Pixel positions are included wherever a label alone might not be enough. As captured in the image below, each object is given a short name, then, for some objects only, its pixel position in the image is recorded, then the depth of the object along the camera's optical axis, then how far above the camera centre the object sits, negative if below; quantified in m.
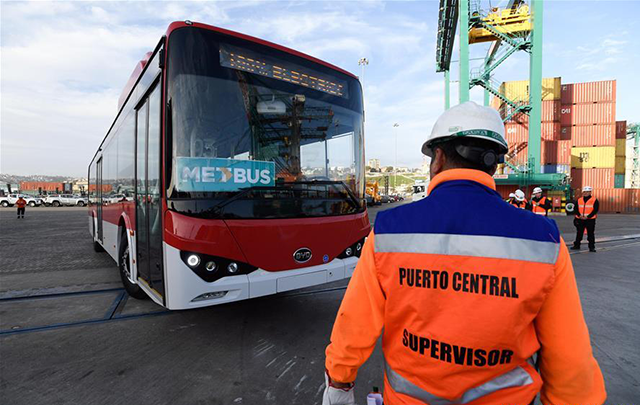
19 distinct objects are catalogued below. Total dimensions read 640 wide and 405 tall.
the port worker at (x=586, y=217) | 9.31 -0.67
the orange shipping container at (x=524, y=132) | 31.28 +5.87
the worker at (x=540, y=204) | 10.29 -0.36
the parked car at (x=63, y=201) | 41.53 -1.19
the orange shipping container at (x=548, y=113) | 31.44 +7.70
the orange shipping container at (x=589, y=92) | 31.66 +9.94
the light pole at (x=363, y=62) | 42.69 +17.02
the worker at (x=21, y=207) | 22.17 -1.06
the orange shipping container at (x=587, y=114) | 31.54 +7.78
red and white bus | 3.10 +0.23
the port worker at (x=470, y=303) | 1.07 -0.37
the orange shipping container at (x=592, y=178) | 31.64 +1.50
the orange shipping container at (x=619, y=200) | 29.80 -0.61
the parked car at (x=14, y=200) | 38.99 -1.06
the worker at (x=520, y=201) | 11.31 -0.27
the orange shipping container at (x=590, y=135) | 31.61 +5.76
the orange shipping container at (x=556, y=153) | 31.12 +3.85
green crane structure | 25.56 +11.17
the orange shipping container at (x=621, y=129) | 40.47 +7.97
